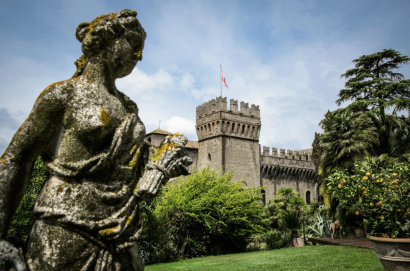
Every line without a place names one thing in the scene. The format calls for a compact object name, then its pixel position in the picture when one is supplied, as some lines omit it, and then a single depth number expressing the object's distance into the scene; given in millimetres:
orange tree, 4922
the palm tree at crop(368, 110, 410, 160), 15312
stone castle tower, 29953
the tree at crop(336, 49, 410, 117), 22438
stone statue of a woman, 1694
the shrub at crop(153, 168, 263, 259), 14867
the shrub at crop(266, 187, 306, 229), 21672
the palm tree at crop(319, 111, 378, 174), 15095
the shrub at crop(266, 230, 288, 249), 18375
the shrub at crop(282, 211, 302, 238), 17922
